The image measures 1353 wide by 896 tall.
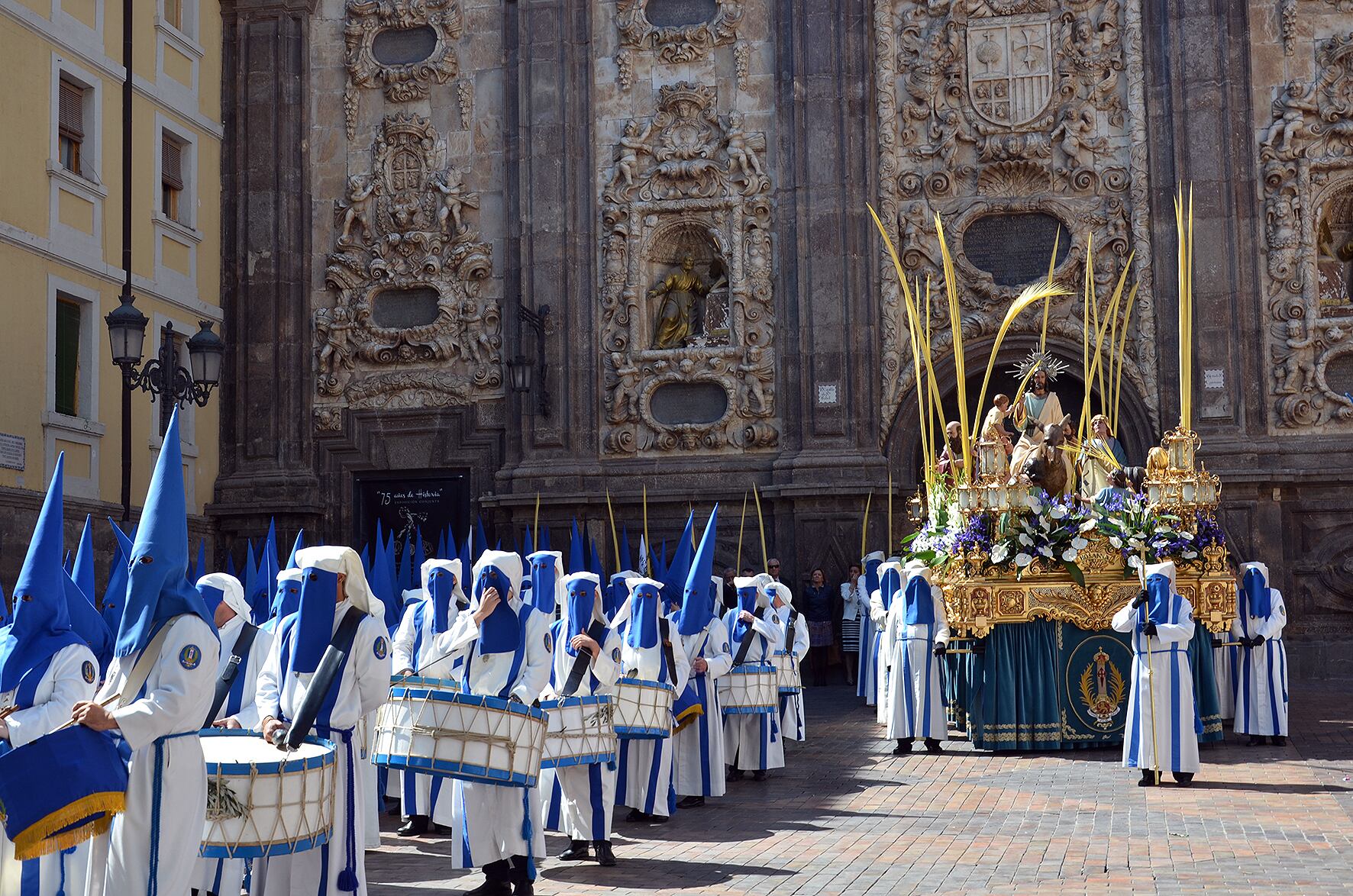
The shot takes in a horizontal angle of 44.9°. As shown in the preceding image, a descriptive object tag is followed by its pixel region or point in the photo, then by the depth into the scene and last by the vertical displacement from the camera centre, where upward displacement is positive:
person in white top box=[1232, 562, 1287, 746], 15.59 -1.23
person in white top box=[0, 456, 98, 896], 6.95 -0.49
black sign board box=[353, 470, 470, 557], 25.03 +0.67
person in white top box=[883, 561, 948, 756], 15.34 -1.26
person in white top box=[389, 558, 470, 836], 11.45 -0.63
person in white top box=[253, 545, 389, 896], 7.53 -0.64
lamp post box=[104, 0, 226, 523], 16.11 +1.95
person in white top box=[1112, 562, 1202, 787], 12.84 -1.18
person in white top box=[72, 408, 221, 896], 6.55 -0.62
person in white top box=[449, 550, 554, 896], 8.75 -0.75
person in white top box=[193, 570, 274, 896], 8.09 -0.64
